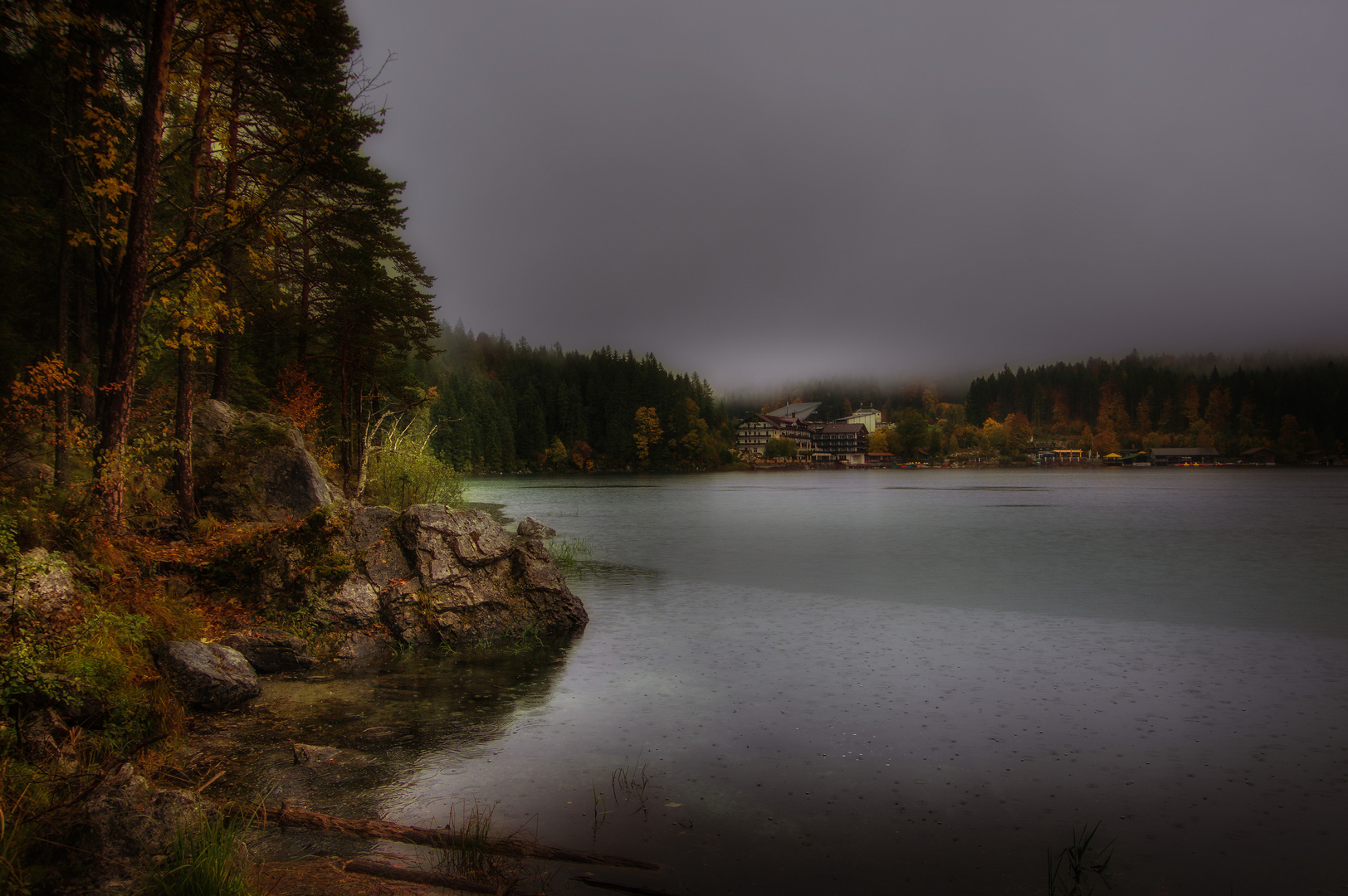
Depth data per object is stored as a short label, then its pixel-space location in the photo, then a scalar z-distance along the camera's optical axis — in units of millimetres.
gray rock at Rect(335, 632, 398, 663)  11555
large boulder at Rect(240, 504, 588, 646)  12234
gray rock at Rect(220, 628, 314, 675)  10414
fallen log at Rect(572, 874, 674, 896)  5191
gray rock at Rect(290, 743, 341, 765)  7164
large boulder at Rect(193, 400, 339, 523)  15695
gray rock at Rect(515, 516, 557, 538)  23292
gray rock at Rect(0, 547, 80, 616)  6715
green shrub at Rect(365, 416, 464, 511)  23609
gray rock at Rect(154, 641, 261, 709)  8398
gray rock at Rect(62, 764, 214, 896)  4301
